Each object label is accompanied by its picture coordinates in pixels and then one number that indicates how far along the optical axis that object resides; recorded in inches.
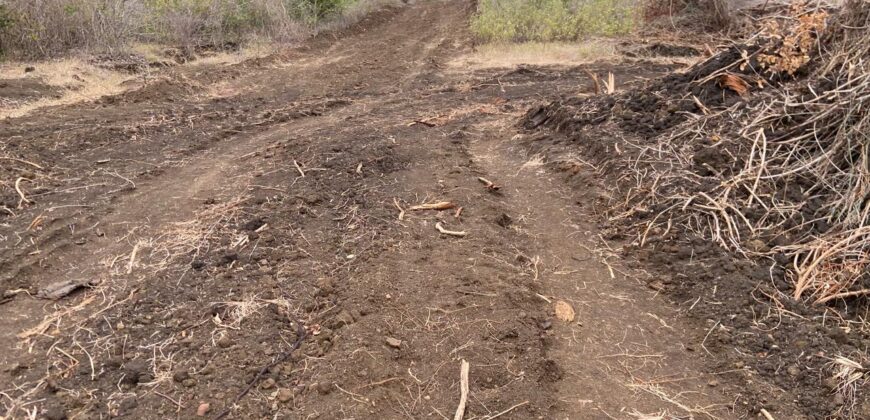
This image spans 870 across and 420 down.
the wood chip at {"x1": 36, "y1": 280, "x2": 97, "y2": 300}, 130.2
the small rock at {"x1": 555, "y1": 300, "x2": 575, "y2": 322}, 121.5
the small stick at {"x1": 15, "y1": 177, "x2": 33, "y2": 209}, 172.6
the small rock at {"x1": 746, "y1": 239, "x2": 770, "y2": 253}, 130.1
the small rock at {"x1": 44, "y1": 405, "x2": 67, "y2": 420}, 94.8
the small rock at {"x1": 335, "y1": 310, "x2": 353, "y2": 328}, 114.3
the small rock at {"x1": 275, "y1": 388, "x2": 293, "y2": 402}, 98.0
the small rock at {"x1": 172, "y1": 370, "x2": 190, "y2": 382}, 102.6
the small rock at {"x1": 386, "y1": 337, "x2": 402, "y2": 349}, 108.3
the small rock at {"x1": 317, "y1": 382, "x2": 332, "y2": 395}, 98.1
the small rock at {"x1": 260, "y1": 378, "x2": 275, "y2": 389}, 100.8
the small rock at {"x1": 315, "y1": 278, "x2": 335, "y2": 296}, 126.0
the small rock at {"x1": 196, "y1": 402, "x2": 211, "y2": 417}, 95.5
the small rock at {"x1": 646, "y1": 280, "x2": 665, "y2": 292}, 131.5
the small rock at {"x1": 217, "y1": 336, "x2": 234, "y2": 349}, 110.0
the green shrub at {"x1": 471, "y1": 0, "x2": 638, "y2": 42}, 462.6
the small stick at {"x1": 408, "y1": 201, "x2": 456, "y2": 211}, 161.0
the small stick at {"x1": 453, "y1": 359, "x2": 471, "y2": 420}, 94.9
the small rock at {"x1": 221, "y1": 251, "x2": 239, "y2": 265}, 138.6
